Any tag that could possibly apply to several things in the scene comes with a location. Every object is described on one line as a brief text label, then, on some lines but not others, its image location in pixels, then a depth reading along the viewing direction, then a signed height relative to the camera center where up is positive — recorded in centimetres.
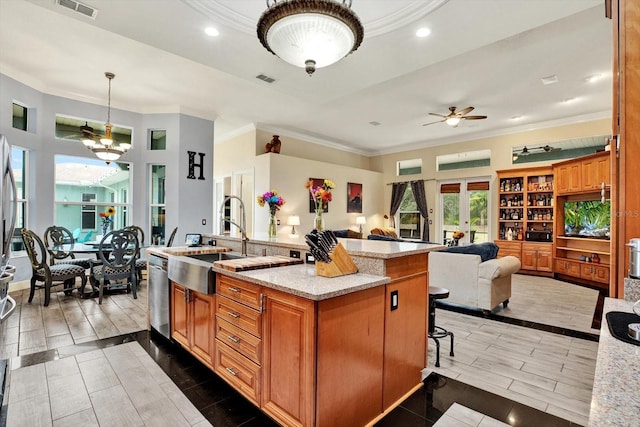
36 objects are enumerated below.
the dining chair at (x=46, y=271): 430 -81
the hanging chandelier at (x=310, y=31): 185 +118
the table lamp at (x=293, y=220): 723 -10
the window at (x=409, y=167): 962 +158
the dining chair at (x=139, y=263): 517 -82
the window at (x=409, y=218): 950 -4
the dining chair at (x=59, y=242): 490 -48
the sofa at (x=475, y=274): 404 -77
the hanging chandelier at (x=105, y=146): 516 +116
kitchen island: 168 -75
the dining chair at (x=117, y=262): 454 -72
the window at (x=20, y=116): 515 +164
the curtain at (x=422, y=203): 914 +40
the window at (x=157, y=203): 664 +25
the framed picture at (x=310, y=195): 812 +54
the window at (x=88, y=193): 581 +42
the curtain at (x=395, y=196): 979 +64
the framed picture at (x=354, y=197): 912 +56
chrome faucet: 317 -28
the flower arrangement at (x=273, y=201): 339 +16
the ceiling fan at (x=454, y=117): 574 +189
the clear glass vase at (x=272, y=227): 346 -13
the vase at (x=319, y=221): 325 -5
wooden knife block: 204 -33
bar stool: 279 -96
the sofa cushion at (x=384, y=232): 728 -37
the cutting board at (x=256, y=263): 225 -36
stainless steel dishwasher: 308 -83
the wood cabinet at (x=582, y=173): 572 +87
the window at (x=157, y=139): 672 +164
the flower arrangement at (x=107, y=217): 559 -5
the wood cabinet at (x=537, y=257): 681 -87
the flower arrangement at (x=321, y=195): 323 +22
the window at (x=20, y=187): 520 +46
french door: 814 +22
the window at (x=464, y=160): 830 +159
